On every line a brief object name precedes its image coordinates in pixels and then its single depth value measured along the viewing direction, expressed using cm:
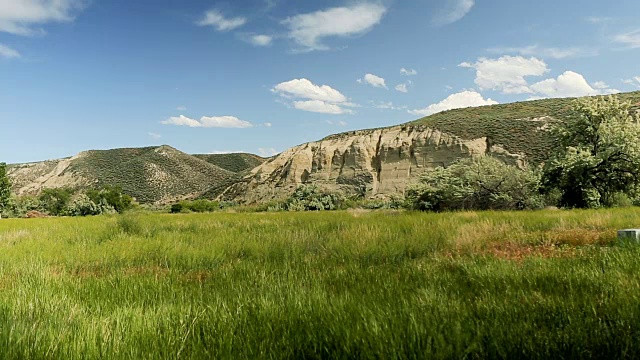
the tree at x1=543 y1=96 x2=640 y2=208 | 2055
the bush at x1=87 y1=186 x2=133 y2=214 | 5737
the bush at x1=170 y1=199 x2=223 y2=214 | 4978
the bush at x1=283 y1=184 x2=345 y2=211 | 4334
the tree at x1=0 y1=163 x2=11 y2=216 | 5312
